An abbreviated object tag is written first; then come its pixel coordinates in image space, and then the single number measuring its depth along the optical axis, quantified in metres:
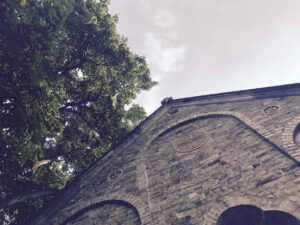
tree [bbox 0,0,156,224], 6.90
